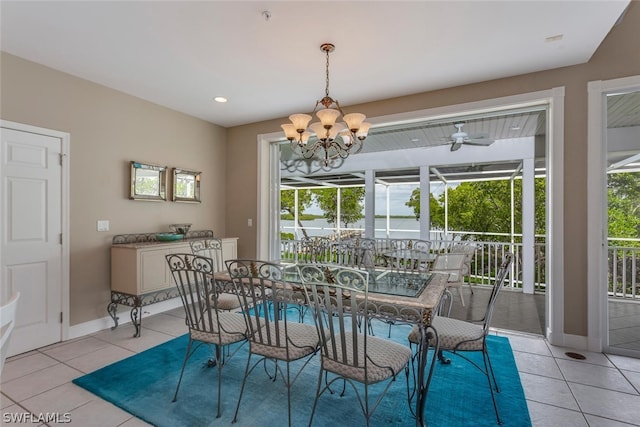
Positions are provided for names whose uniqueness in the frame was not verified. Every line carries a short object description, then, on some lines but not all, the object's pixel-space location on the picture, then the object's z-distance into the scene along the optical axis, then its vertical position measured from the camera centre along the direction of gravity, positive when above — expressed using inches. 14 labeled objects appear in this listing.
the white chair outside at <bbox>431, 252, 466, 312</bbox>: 165.5 -27.9
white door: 115.5 -8.4
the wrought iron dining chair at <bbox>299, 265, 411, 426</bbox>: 67.4 -33.5
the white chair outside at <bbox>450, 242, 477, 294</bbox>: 177.0 -21.2
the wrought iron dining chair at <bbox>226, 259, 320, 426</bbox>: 76.6 -33.8
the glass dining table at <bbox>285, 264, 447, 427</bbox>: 72.8 -22.5
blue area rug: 80.2 -53.0
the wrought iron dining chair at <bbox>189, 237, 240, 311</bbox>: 102.9 -23.2
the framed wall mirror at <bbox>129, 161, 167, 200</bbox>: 155.3 +16.2
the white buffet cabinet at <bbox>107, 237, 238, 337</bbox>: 137.3 -27.9
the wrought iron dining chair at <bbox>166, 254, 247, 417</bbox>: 85.4 -33.4
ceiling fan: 198.8 +49.0
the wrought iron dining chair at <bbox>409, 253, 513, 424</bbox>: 84.0 -33.4
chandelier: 106.1 +30.2
